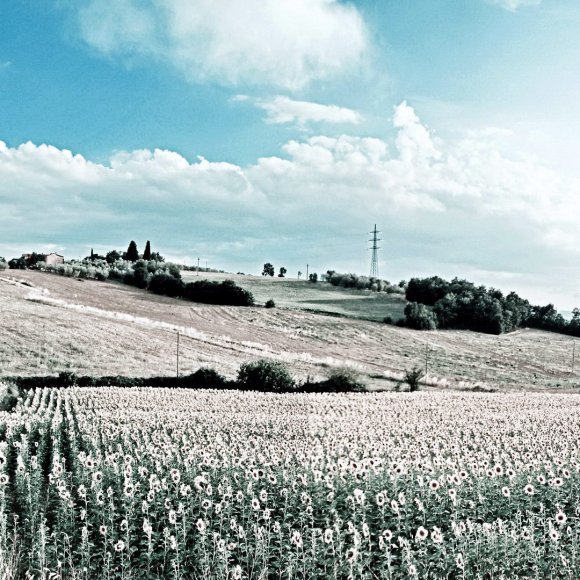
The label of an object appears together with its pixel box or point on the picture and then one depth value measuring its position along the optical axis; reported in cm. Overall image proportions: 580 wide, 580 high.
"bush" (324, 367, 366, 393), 4794
